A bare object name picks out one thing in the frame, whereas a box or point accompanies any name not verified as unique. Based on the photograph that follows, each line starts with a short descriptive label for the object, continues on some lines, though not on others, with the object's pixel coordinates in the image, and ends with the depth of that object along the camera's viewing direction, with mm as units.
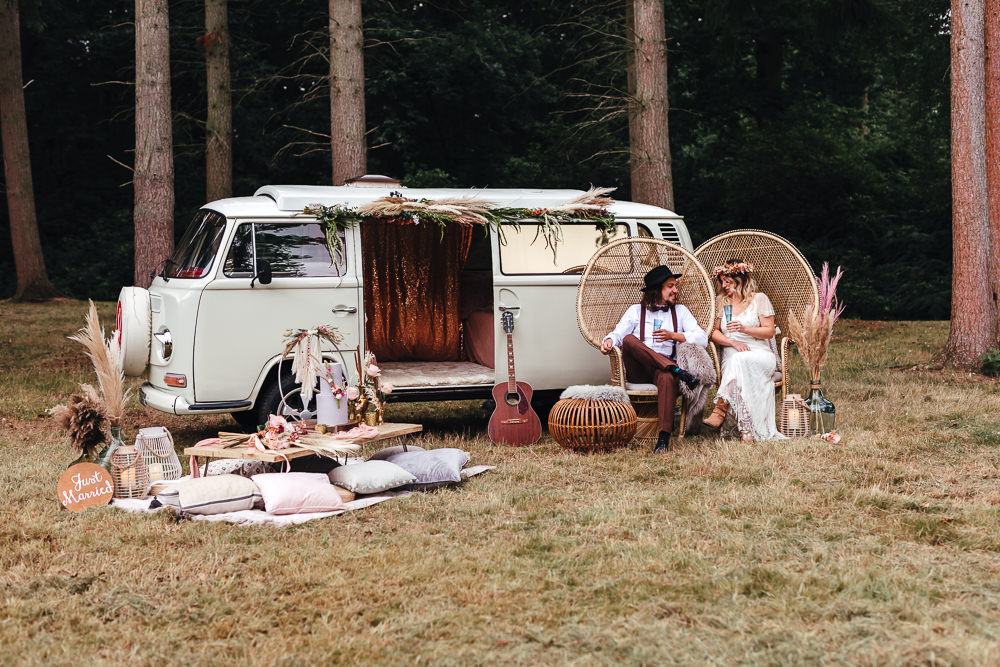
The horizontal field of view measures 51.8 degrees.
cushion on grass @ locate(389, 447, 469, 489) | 6680
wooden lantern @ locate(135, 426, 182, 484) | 6602
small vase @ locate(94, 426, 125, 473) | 6434
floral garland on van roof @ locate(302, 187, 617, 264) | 8070
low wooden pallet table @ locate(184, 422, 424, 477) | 6340
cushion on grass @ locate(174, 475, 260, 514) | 5977
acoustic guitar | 8258
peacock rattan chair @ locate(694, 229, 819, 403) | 8875
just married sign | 6156
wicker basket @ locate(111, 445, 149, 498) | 6434
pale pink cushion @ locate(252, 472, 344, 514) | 6023
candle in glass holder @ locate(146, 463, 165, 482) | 6594
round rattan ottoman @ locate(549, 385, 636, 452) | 7730
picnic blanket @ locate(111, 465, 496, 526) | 5891
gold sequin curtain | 9633
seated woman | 8078
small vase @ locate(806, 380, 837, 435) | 8148
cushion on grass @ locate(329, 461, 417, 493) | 6402
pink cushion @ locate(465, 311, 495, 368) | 9336
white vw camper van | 7641
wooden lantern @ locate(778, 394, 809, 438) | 8102
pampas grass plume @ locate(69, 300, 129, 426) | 6438
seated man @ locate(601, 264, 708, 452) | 8211
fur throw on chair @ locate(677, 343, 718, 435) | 8138
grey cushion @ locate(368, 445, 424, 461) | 7195
